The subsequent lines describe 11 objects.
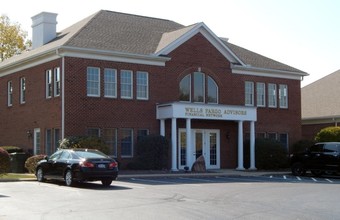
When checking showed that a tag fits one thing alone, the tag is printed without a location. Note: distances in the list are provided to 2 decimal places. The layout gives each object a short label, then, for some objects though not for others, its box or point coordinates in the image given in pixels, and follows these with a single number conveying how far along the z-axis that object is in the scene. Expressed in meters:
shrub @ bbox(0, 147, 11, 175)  25.61
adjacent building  42.91
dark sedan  21.25
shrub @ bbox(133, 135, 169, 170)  31.10
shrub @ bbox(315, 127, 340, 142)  37.16
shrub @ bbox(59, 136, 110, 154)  28.22
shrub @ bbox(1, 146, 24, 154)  33.65
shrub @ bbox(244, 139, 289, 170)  35.16
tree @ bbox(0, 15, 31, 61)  63.00
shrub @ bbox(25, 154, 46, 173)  28.98
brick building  30.66
